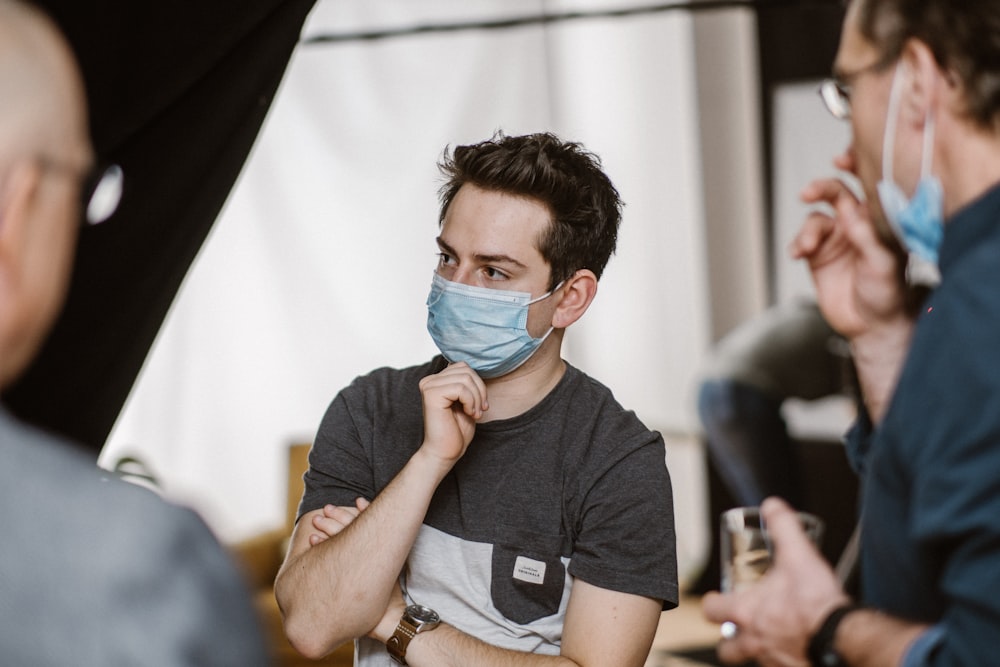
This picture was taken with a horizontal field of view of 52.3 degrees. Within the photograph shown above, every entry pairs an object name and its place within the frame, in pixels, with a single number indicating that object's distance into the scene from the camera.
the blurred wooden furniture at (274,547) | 3.81
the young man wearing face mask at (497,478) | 1.57
